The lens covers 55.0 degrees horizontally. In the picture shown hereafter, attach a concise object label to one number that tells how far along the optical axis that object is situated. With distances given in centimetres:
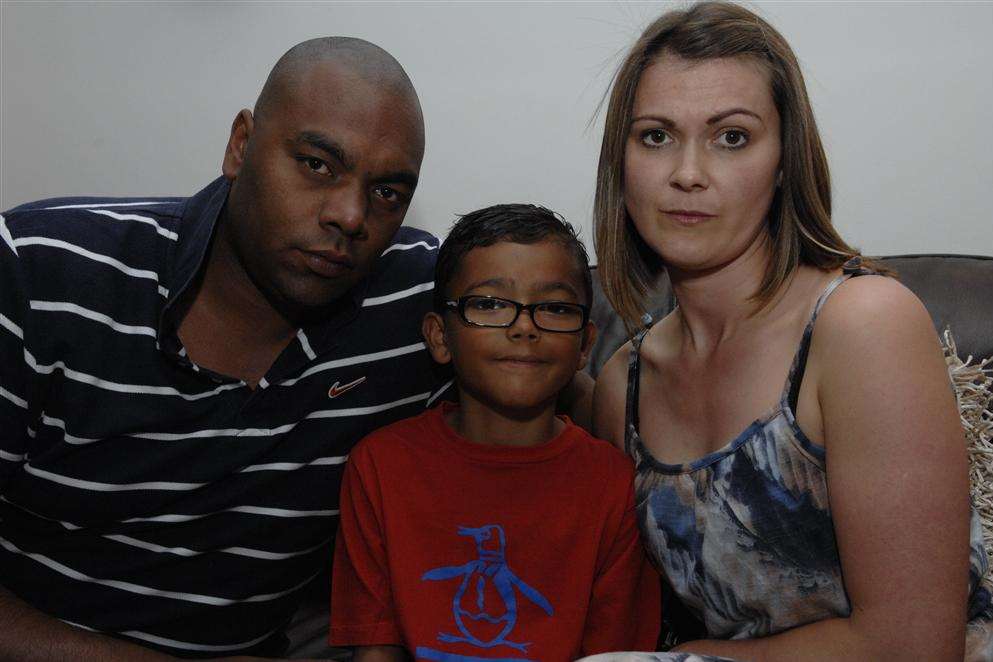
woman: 127
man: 149
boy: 157
